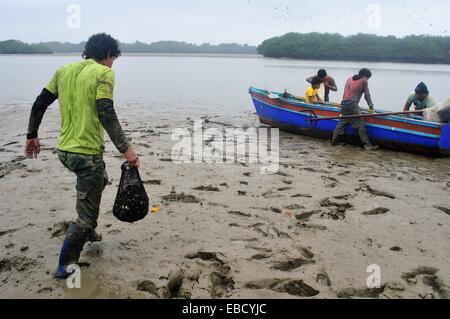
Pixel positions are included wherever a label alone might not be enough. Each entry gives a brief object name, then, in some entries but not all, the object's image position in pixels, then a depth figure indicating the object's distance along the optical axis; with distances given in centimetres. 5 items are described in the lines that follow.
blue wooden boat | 992
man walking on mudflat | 378
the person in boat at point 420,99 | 1066
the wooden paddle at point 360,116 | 1019
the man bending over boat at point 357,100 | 1067
